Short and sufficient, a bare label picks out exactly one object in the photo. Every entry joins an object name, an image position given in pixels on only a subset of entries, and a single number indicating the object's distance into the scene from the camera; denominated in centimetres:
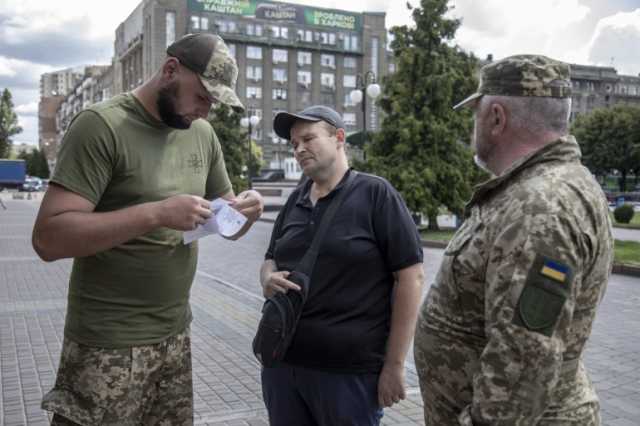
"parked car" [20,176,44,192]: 6318
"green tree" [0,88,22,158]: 6197
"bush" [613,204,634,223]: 2594
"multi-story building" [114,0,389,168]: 8200
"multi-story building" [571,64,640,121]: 9719
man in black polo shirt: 269
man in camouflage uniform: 177
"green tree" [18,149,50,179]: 11069
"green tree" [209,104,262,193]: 4069
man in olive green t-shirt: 215
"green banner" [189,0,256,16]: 8200
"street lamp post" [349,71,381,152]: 1939
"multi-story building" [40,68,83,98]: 16475
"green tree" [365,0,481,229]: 2112
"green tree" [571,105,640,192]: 5850
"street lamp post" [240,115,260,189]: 3222
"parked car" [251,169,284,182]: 5825
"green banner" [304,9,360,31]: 8969
